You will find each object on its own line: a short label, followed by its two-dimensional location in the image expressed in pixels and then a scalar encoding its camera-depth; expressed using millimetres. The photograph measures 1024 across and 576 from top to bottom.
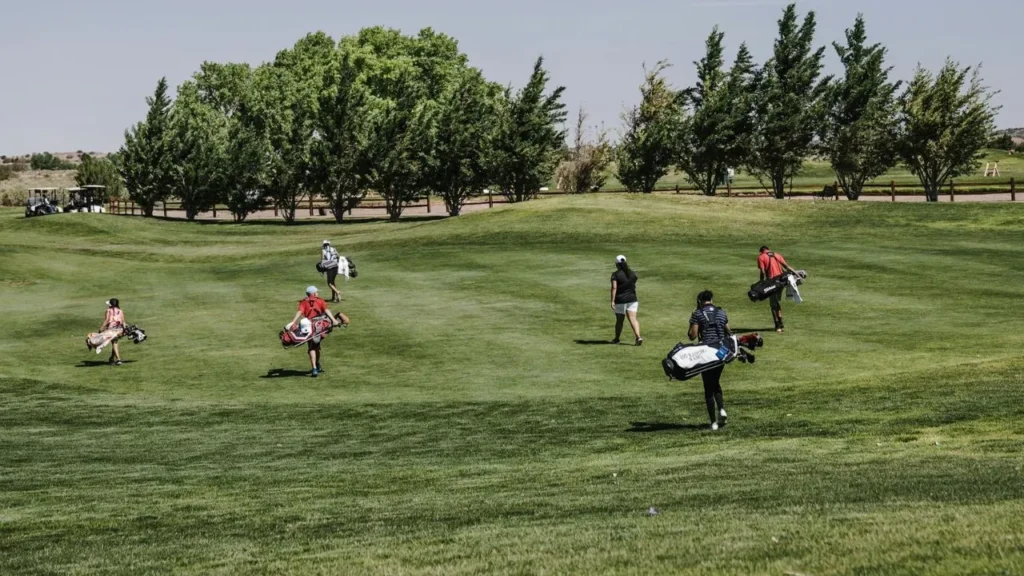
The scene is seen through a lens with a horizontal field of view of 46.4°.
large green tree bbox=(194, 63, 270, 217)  87438
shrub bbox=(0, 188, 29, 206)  138988
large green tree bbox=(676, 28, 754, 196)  79875
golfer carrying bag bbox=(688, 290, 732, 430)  17391
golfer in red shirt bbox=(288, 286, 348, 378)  25548
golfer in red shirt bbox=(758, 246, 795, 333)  28234
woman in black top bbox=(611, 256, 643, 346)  26906
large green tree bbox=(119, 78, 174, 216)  91925
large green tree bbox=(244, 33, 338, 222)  87062
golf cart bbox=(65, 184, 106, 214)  101812
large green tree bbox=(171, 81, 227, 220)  90375
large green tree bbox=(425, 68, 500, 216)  85375
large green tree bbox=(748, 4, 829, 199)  80375
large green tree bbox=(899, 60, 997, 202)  75812
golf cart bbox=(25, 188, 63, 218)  97188
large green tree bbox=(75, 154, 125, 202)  130250
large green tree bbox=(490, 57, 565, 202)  83750
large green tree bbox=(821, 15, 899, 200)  80062
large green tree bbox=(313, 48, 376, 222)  86000
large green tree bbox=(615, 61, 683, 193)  81875
